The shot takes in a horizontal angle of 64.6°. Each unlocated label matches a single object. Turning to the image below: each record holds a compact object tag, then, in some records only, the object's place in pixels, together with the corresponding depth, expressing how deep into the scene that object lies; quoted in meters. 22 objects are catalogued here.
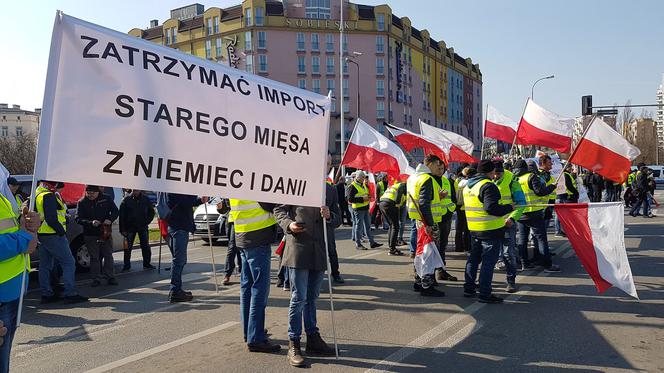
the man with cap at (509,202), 7.43
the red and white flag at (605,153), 7.67
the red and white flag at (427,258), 7.19
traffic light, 21.12
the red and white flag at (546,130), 10.02
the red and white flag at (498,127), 13.24
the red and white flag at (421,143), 11.99
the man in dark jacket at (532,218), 8.84
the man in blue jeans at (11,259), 3.20
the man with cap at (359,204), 12.46
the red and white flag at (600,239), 5.86
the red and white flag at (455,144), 12.70
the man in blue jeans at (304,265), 4.82
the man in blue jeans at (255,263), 5.03
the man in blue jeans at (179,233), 7.36
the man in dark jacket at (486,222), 6.66
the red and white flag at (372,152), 9.57
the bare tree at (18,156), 39.00
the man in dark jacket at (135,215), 10.04
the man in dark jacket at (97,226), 8.77
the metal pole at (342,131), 32.78
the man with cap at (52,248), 7.45
